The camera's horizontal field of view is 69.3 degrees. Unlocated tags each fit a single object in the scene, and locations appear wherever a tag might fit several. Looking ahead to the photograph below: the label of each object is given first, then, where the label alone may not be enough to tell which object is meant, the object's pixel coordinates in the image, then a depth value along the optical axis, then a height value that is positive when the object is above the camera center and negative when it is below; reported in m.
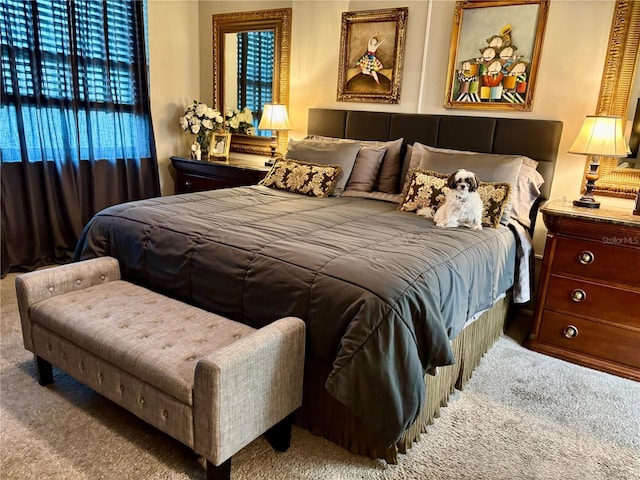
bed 1.55 -0.62
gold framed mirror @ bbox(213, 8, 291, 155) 4.07 +0.56
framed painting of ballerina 3.50 +0.54
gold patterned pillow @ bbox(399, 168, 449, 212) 2.71 -0.36
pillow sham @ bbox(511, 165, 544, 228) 2.82 -0.36
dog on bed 2.39 -0.37
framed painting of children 2.99 +0.51
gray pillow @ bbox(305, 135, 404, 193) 3.26 -0.30
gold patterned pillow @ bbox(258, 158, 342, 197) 3.18 -0.38
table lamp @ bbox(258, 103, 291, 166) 3.90 +0.03
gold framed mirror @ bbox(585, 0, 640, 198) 2.68 +0.31
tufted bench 1.46 -0.82
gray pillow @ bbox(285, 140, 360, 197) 3.27 -0.22
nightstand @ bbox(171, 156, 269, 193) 3.88 -0.47
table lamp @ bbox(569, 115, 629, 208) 2.53 -0.02
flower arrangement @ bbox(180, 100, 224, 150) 4.30 -0.02
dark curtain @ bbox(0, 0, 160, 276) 3.35 -0.05
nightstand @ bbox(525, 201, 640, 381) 2.41 -0.81
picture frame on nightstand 4.42 -0.25
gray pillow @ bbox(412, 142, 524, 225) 2.73 -0.20
